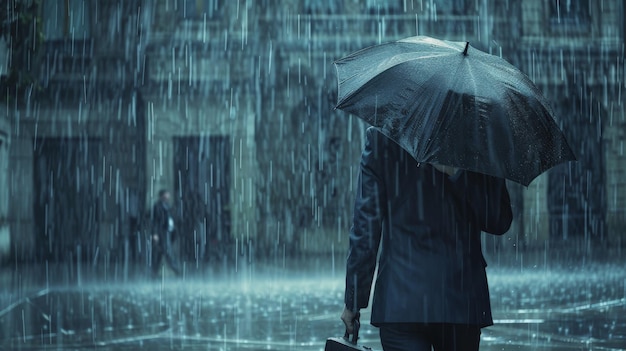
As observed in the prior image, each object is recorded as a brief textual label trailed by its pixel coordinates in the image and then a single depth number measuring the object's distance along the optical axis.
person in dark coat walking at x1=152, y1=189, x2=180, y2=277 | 32.83
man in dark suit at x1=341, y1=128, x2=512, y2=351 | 6.41
